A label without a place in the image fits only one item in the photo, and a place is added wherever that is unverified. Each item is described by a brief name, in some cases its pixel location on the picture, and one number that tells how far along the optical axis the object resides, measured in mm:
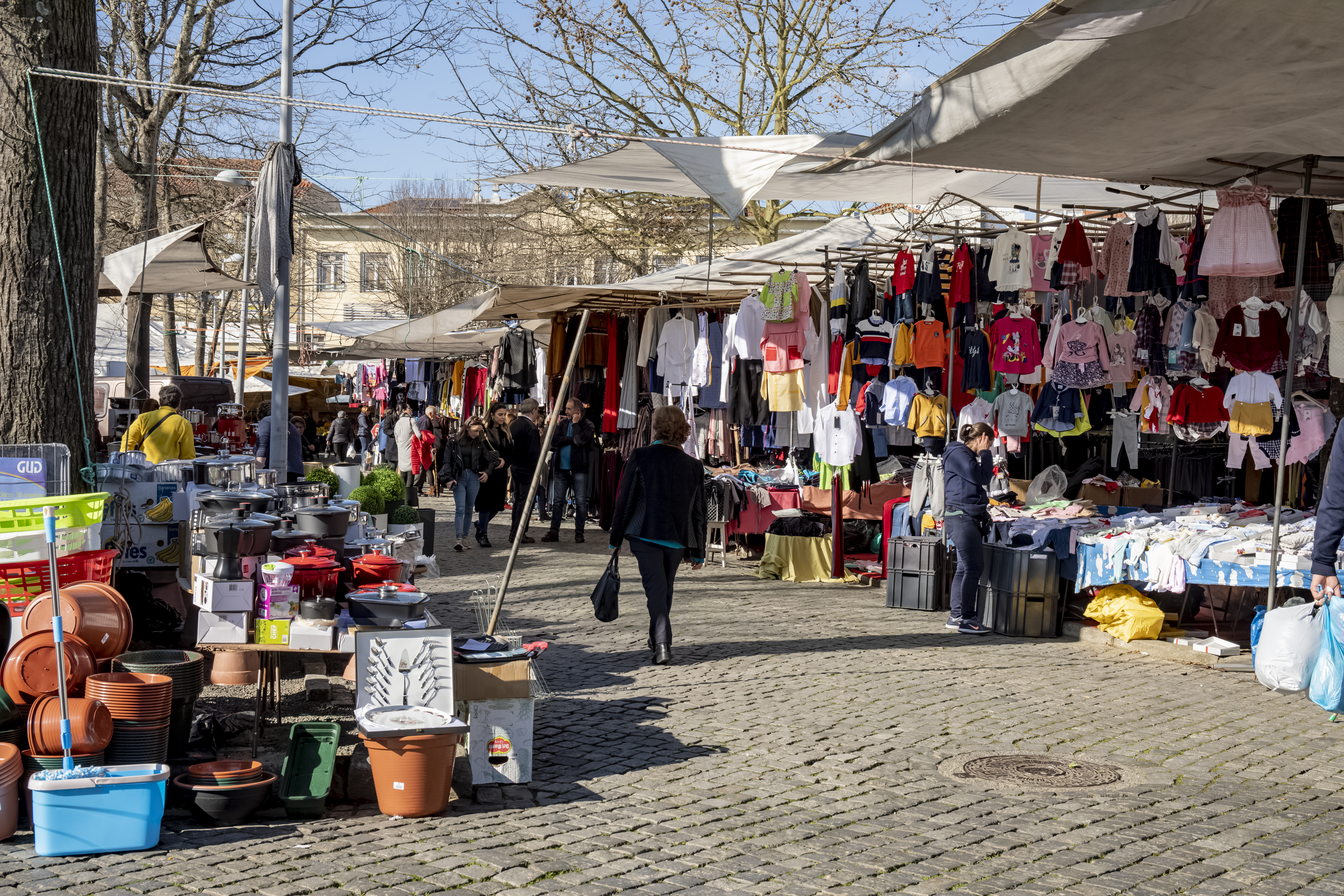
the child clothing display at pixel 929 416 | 12703
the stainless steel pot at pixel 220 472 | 8391
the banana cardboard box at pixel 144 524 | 7660
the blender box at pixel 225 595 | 6258
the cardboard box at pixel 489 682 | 6047
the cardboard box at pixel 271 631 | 6363
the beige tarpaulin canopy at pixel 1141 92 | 5891
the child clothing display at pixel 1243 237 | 8977
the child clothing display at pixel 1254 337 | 9750
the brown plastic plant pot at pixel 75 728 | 5207
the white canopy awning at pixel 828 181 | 9766
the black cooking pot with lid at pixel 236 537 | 6312
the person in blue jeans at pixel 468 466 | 15648
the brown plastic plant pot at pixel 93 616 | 5691
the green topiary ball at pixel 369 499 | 10789
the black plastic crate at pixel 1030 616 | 10375
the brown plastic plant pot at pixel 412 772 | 5410
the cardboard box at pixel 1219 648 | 9336
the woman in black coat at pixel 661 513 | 8688
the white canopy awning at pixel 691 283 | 13992
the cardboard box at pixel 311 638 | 6379
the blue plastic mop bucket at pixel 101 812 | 4836
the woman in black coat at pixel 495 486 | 15633
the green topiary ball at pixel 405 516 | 11312
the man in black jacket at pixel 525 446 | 15820
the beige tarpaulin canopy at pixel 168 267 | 12891
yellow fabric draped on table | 13523
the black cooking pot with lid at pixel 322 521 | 7211
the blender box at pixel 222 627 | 6281
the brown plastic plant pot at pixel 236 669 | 7867
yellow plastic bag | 9805
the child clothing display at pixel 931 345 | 12406
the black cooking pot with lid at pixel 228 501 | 6805
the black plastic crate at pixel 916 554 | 11617
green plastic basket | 5980
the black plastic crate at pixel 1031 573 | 10312
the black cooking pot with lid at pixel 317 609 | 6453
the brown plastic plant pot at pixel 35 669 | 5430
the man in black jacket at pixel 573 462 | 16219
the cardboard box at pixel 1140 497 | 13383
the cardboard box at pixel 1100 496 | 13328
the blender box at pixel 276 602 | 6367
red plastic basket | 6016
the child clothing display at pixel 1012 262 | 11047
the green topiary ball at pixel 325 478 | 10695
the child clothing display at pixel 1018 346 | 12016
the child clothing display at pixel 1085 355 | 11492
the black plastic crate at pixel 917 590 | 11641
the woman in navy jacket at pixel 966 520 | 10570
